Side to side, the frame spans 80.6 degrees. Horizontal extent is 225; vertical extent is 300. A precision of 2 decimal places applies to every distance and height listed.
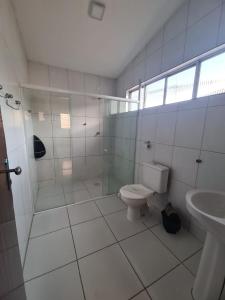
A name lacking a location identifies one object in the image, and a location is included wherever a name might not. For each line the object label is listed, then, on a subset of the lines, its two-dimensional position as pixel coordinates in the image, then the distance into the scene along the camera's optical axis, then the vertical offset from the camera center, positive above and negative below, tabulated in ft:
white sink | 2.60 -2.58
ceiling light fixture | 4.92 +4.46
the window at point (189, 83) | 4.54 +1.95
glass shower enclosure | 8.28 -1.14
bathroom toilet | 5.76 -2.88
